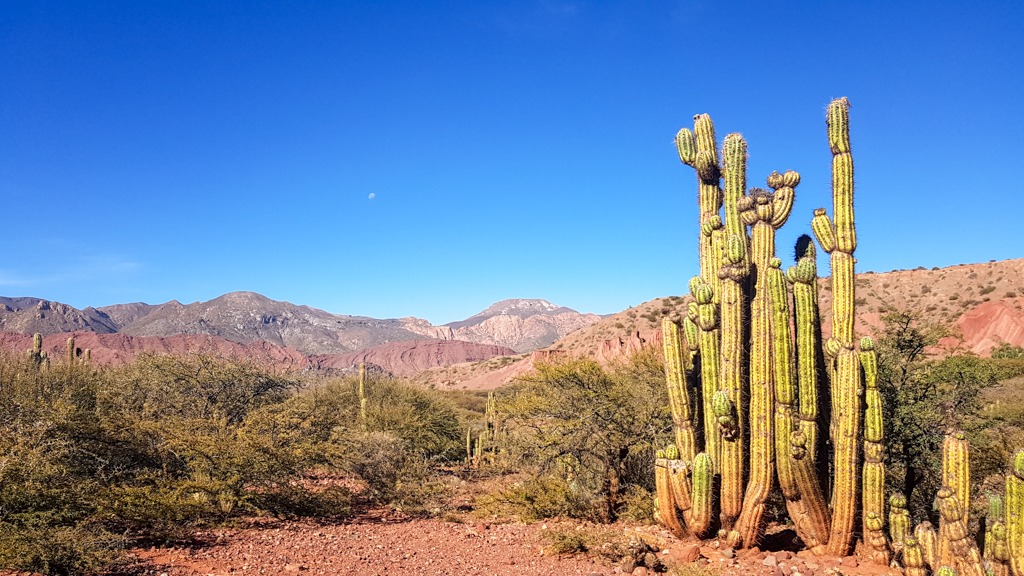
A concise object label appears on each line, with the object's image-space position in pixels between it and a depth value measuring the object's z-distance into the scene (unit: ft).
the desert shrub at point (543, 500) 38.14
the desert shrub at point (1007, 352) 97.15
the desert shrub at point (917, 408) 31.12
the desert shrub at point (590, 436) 38.40
